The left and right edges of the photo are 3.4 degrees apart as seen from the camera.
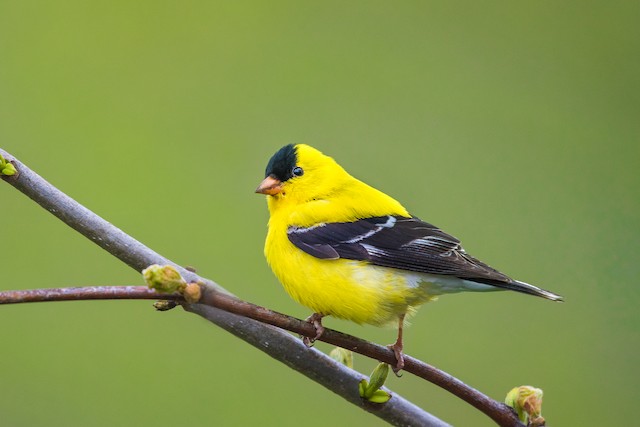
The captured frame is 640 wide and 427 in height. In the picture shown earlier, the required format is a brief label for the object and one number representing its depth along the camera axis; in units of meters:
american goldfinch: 2.90
